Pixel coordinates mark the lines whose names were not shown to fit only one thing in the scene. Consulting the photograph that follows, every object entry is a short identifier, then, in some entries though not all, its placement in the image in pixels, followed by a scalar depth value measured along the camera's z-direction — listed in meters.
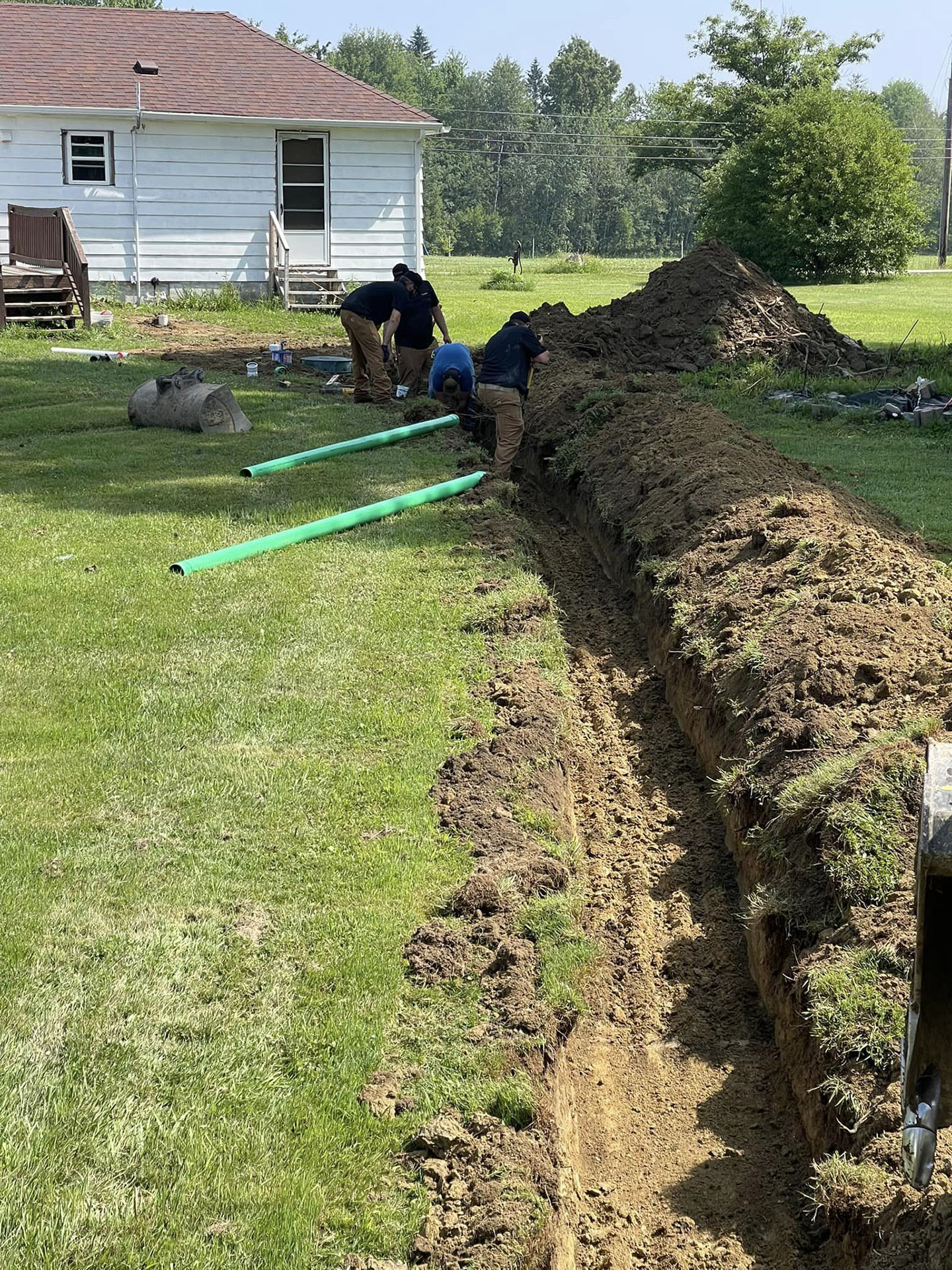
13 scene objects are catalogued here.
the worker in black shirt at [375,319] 15.88
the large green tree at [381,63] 111.88
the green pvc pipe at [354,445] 12.16
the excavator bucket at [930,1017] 2.80
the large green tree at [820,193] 36.78
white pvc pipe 19.00
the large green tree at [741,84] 59.09
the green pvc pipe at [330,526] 9.26
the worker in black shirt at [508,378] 12.71
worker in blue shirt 14.98
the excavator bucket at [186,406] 13.98
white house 24.64
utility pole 52.88
